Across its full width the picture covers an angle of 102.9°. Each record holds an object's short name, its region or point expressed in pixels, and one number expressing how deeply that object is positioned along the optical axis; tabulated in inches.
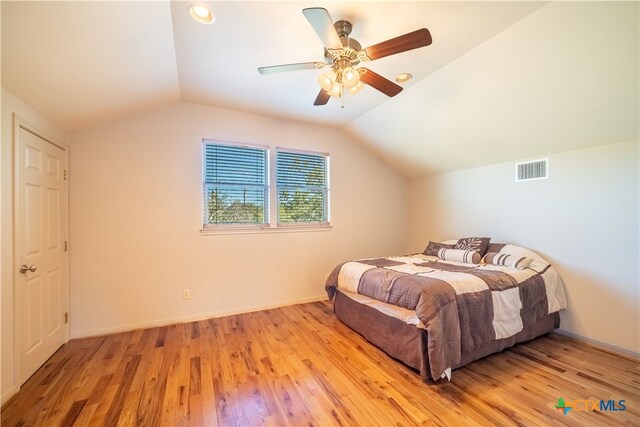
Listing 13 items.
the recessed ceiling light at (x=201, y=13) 68.4
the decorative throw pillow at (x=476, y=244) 128.5
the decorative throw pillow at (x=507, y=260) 109.8
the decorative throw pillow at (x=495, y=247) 126.0
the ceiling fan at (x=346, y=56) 60.8
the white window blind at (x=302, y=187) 151.5
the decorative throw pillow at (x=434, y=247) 143.7
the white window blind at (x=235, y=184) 134.6
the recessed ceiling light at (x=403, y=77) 101.0
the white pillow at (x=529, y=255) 109.8
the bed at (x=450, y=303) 78.7
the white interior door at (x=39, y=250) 79.4
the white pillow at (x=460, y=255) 122.5
